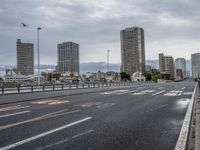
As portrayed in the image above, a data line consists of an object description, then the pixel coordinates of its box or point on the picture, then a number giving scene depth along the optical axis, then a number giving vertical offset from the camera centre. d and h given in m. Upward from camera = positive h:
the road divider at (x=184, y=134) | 4.30 -1.71
